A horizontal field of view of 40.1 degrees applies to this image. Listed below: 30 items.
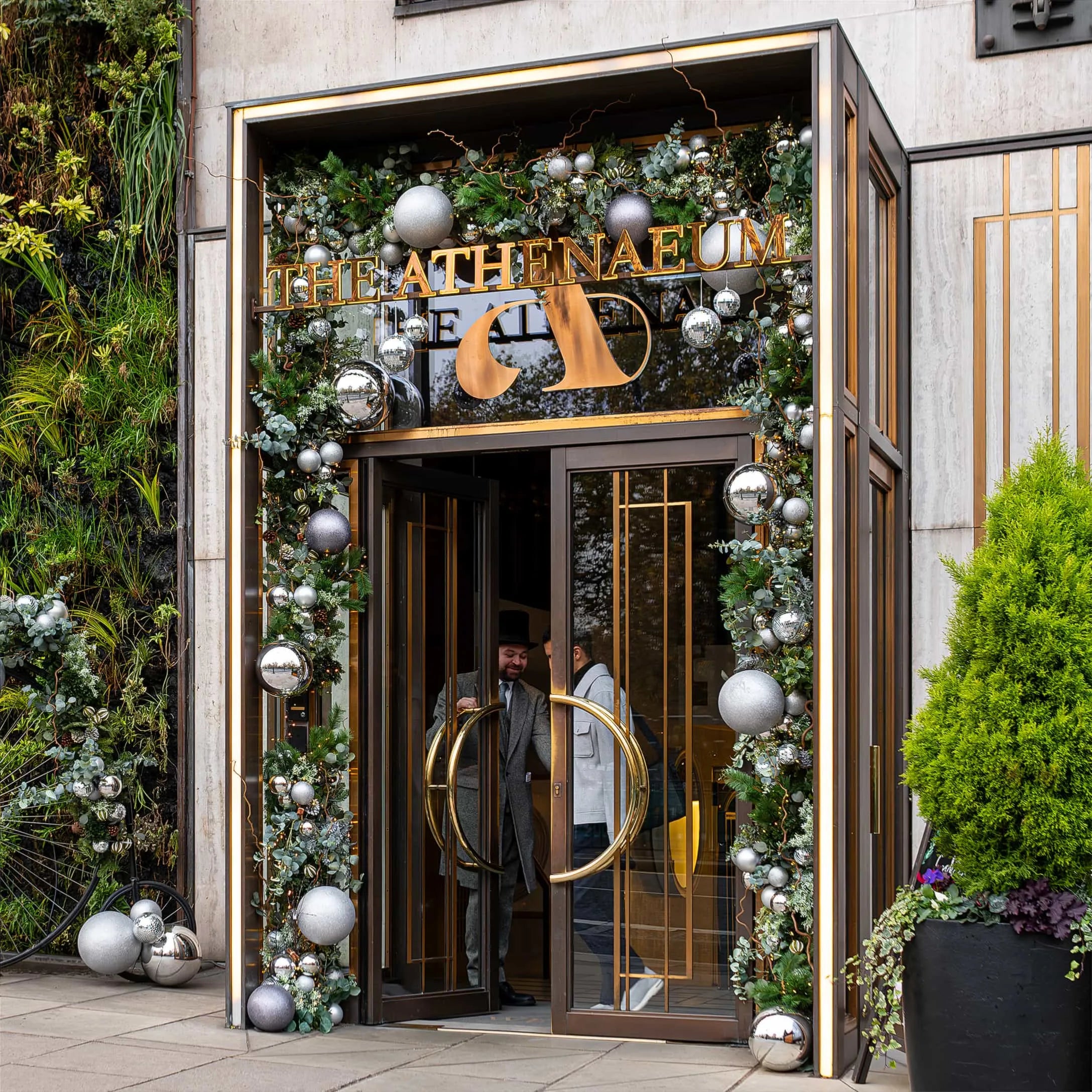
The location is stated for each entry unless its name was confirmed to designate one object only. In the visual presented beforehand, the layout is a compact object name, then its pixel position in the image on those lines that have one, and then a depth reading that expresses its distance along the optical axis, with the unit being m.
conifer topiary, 4.79
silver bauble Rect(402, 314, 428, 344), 6.59
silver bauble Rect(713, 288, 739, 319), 6.05
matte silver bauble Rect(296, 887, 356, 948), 6.07
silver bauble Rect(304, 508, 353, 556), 6.36
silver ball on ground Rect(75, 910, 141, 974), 6.89
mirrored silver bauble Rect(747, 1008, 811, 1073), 5.42
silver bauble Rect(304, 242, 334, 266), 6.50
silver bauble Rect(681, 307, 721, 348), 6.03
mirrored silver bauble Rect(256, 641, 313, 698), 6.19
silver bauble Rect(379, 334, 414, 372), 6.44
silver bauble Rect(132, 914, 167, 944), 6.93
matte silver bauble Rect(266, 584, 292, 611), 6.36
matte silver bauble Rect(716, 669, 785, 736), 5.51
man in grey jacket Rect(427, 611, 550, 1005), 7.24
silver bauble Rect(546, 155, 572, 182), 6.09
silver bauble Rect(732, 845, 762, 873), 5.67
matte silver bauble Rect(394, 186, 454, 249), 6.21
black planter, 4.68
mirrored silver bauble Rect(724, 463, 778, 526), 5.69
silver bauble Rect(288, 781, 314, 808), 6.24
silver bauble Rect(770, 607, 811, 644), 5.58
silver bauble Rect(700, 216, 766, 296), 5.84
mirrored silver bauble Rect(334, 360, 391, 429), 6.38
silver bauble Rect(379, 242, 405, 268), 6.49
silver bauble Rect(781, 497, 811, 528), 5.65
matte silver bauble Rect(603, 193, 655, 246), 6.00
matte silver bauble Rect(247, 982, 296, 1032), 6.11
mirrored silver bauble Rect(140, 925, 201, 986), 7.09
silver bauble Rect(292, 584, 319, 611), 6.30
